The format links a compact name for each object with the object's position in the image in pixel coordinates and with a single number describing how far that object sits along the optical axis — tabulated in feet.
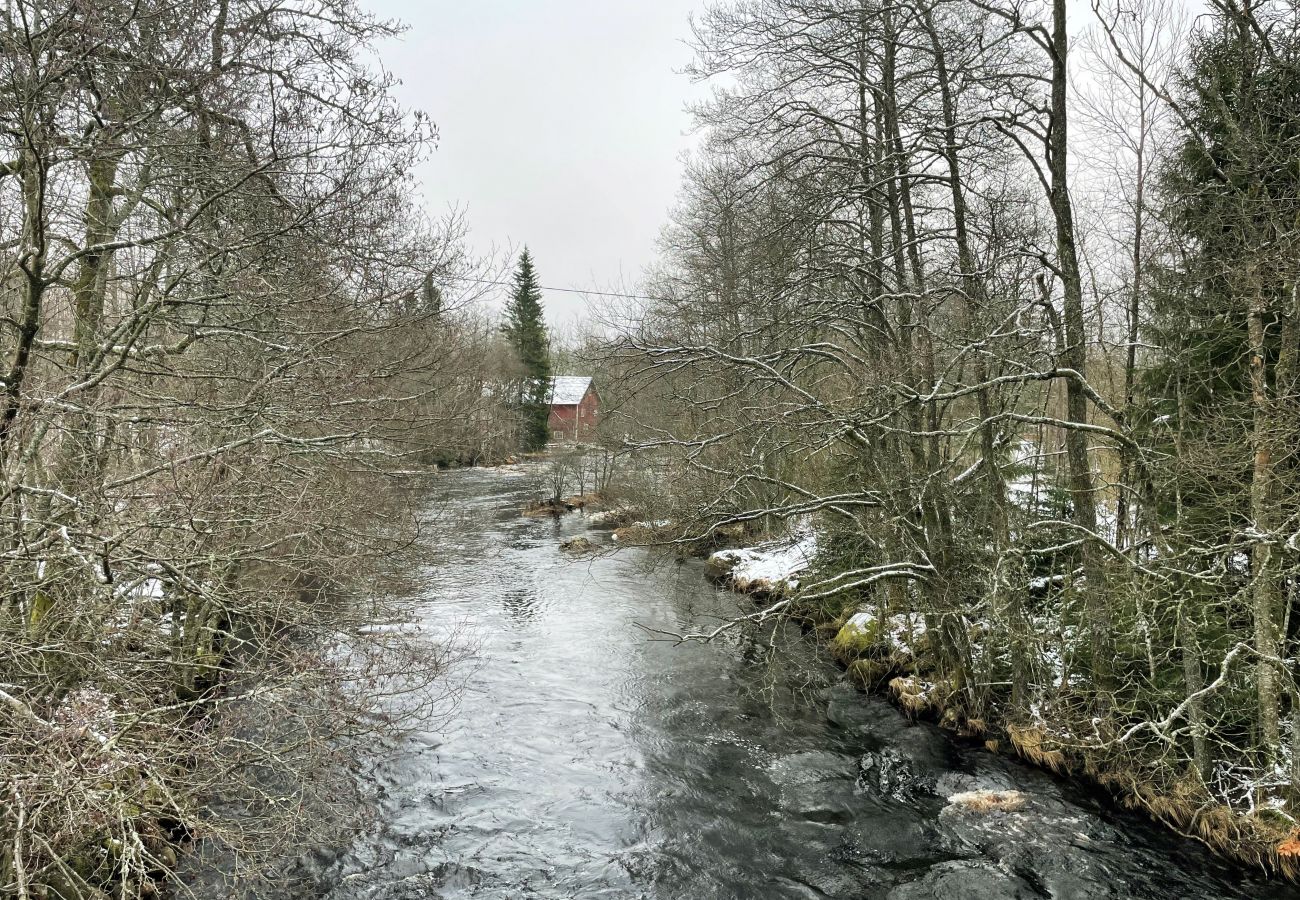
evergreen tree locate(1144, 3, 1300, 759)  21.34
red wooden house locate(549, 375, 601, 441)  183.32
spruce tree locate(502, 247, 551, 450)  151.84
